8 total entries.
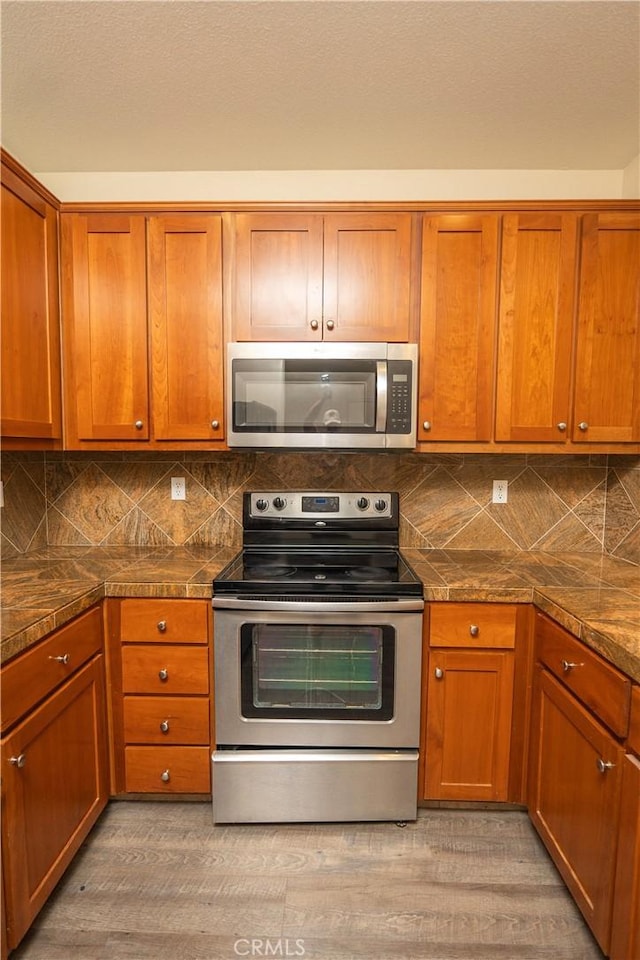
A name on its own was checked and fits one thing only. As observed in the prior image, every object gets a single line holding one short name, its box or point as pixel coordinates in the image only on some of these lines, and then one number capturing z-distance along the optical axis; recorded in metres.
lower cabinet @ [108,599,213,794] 1.81
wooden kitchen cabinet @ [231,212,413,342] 1.95
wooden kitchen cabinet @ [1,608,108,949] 1.27
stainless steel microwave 1.94
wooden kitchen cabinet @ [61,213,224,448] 1.97
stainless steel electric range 1.77
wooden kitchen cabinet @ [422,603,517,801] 1.79
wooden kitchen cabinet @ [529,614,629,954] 1.26
